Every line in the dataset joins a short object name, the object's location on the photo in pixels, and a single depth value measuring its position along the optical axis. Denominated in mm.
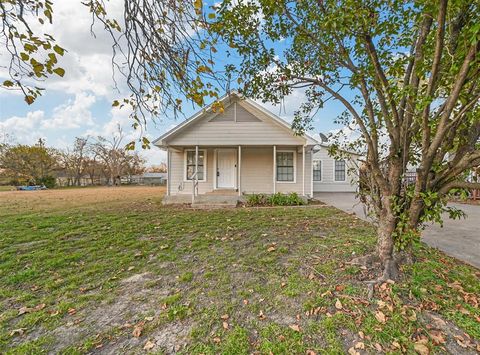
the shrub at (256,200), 9953
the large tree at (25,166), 29344
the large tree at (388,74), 2295
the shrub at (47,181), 30594
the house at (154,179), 46869
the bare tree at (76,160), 36406
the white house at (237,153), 10508
